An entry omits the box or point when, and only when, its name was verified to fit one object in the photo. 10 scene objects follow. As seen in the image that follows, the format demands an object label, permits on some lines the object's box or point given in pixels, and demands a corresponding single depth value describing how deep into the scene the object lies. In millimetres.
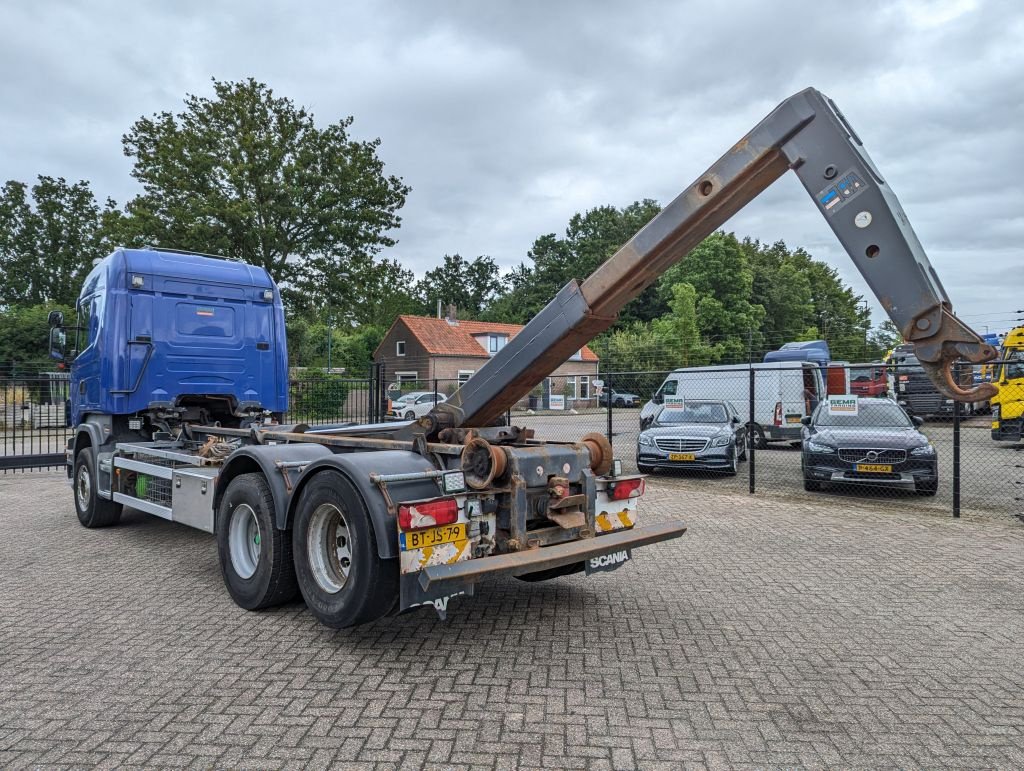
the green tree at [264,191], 22672
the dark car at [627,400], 38075
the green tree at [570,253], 69625
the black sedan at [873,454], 9648
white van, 16969
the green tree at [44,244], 58875
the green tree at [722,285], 53469
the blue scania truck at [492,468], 3777
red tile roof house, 45969
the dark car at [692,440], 12086
